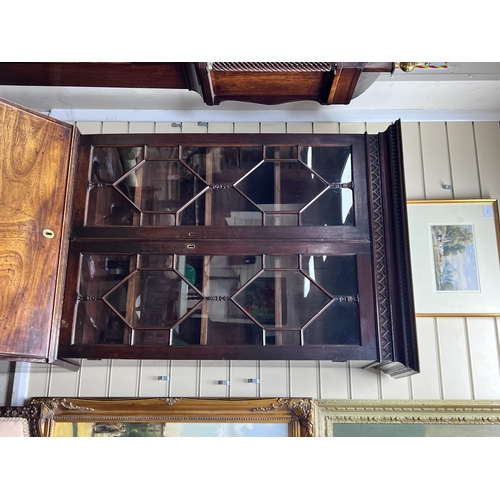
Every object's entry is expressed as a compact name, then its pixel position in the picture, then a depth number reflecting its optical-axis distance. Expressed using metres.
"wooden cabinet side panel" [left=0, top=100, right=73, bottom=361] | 1.52
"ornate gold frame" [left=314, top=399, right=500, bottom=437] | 1.89
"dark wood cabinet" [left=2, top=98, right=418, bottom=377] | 1.62
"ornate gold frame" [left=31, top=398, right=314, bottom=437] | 1.89
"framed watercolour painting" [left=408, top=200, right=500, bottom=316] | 2.01
